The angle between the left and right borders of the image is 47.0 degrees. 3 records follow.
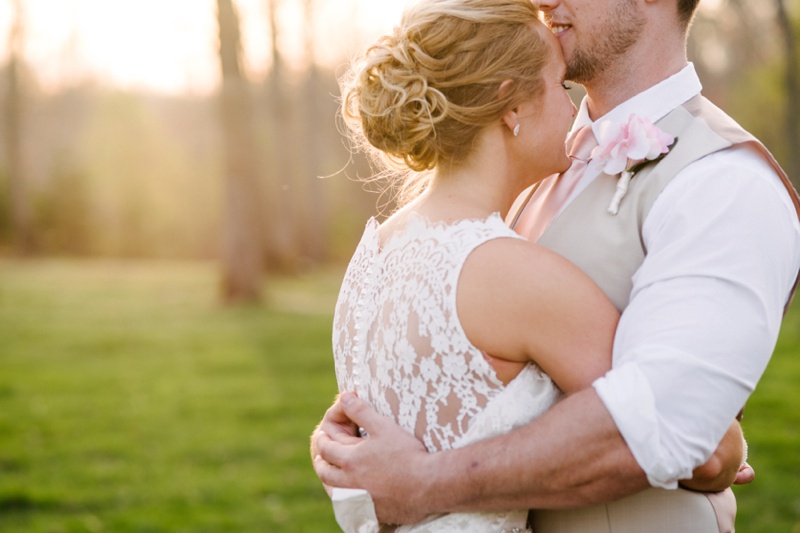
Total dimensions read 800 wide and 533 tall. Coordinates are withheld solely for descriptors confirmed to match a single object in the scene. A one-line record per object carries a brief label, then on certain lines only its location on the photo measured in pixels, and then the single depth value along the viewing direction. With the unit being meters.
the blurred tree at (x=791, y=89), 11.73
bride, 2.11
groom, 1.96
